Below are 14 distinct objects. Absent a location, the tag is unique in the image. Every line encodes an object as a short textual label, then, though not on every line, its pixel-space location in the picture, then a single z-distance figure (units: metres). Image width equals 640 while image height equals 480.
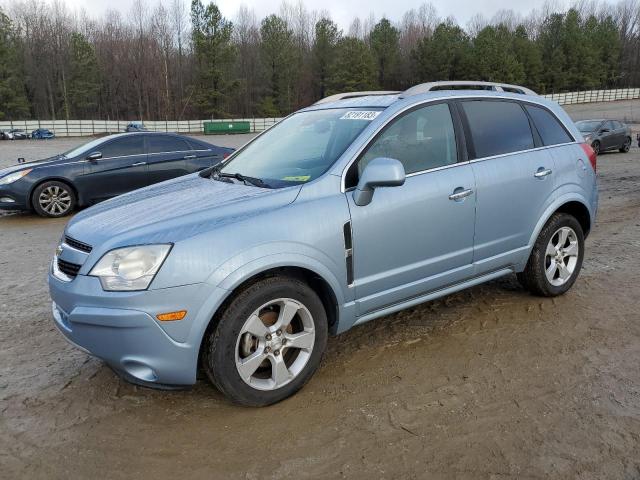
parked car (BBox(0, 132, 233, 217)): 8.98
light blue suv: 2.80
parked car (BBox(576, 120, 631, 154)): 19.91
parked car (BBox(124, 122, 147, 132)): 46.34
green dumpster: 57.25
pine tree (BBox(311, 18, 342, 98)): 77.00
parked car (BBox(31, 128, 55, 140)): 48.66
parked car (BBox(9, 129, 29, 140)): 47.38
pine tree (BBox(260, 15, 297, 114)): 72.06
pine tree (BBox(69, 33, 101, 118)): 67.94
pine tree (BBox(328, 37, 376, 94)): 71.50
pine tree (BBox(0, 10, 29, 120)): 61.91
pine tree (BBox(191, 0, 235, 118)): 63.62
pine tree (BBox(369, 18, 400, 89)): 80.69
